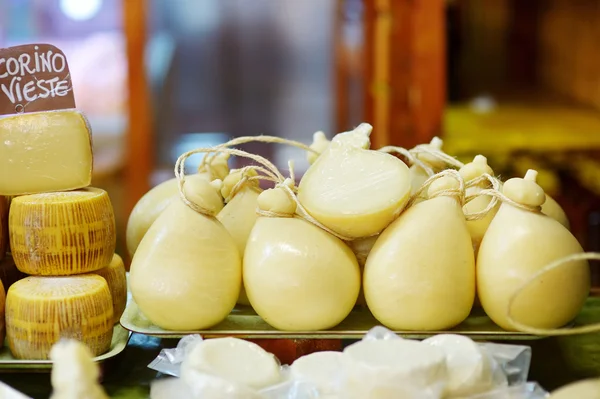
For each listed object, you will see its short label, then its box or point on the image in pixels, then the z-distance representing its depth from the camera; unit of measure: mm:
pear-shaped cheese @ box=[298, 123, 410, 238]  1072
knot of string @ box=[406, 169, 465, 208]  1083
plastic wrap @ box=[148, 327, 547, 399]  853
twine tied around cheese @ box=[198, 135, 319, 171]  1232
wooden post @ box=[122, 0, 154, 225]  3414
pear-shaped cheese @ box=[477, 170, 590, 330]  1032
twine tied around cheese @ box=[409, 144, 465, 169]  1232
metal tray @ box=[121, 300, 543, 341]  1058
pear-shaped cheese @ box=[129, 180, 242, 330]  1069
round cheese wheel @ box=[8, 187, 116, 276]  1109
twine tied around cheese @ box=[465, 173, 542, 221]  1066
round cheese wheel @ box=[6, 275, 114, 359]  1048
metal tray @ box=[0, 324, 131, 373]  1043
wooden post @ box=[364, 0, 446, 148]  2914
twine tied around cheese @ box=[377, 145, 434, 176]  1273
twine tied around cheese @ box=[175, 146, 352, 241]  1101
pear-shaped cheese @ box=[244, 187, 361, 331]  1050
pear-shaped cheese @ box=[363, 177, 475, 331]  1040
